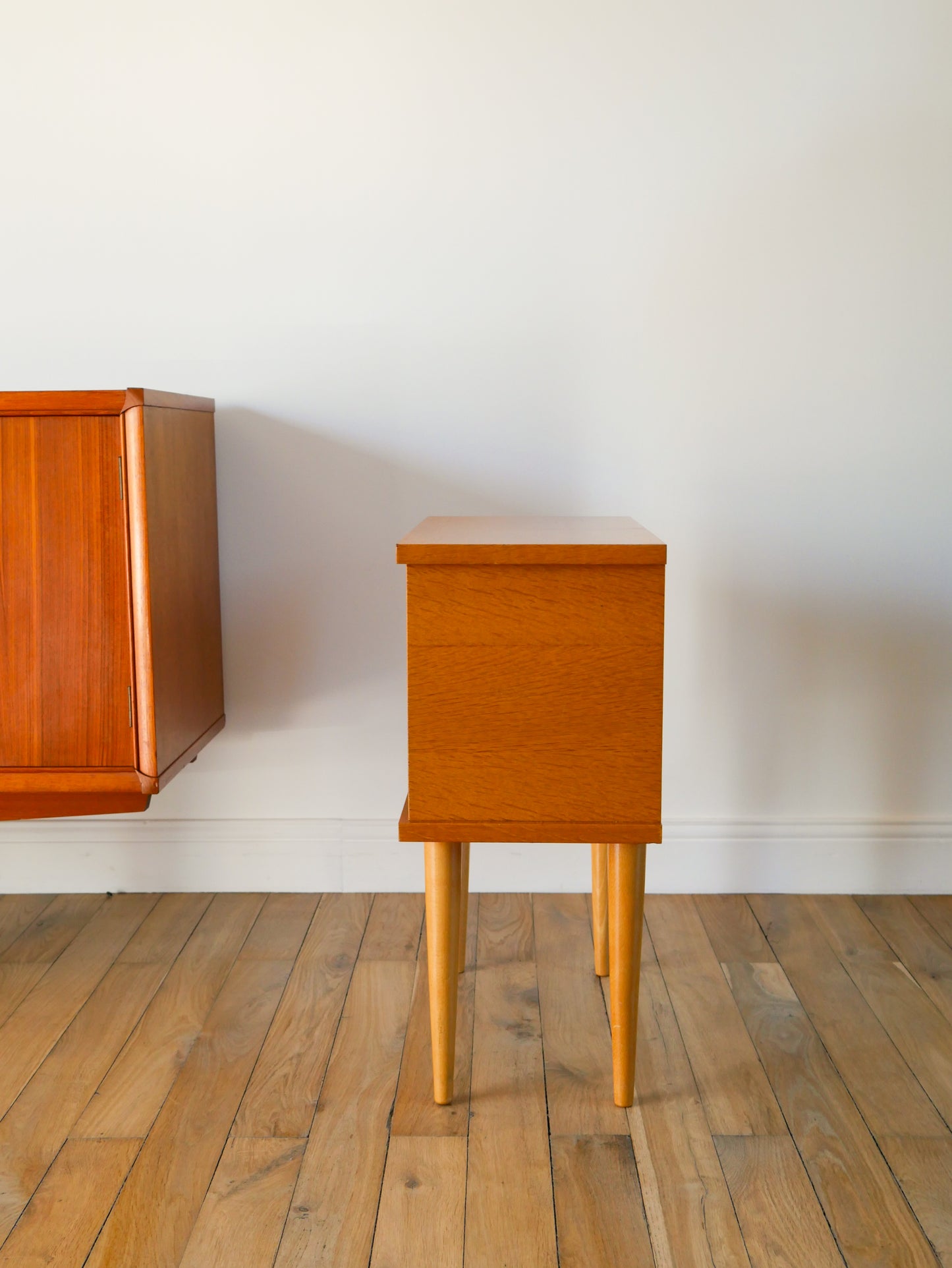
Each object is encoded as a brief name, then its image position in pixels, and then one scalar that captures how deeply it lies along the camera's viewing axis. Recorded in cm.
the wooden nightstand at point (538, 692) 114
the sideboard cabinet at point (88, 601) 142
